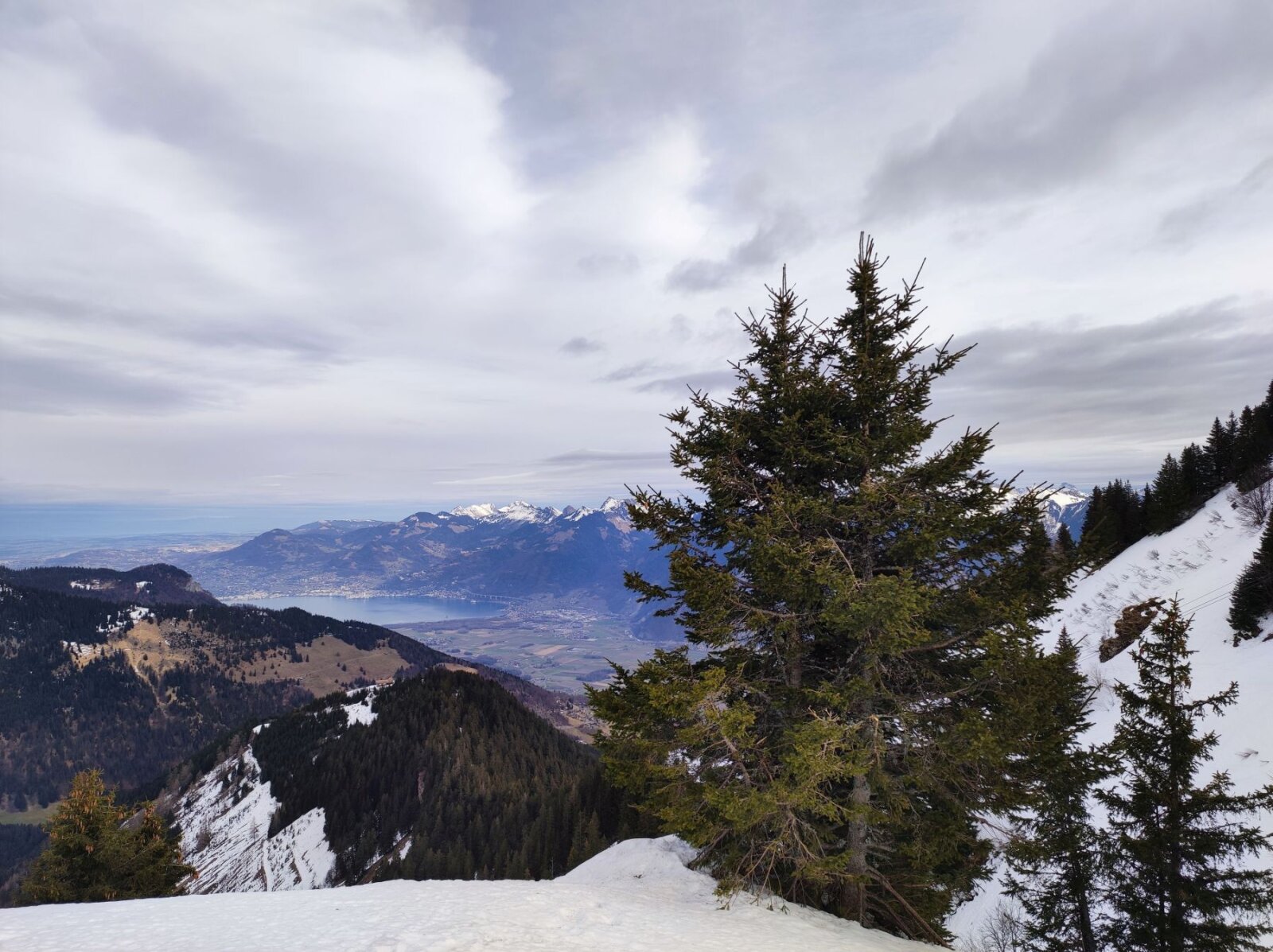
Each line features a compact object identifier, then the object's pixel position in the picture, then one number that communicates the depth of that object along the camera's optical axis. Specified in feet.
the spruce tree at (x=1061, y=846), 33.73
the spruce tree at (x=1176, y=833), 33.45
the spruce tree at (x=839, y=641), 30.17
